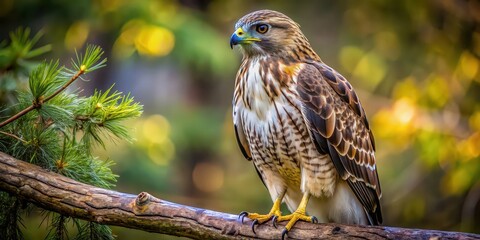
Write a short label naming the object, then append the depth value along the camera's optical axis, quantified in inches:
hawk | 375.9
